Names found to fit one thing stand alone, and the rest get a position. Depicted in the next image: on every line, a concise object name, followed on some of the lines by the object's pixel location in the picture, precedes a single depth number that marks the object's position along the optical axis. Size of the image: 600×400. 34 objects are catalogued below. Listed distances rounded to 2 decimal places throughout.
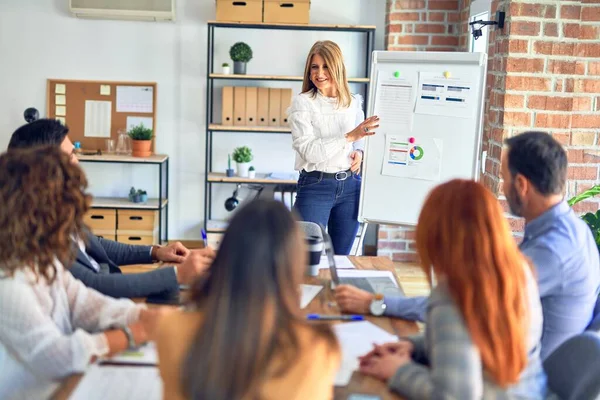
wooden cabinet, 5.68
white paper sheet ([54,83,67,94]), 5.89
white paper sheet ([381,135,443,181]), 3.90
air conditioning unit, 5.67
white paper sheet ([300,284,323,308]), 2.25
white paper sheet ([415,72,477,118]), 3.81
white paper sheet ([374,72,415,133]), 3.90
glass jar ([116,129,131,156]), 5.86
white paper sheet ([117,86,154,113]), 5.91
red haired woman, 1.50
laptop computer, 2.40
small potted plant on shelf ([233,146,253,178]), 5.77
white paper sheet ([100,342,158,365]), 1.74
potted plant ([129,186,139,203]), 5.79
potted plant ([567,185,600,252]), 3.22
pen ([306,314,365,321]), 2.10
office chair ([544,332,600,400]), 1.73
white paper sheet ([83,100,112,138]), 5.90
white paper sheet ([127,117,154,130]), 5.94
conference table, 1.62
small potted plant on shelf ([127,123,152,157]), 5.72
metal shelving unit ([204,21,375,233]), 5.60
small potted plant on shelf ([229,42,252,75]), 5.64
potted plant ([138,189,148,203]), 5.79
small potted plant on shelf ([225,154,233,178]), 5.75
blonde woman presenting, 3.73
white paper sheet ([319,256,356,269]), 2.66
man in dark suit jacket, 2.21
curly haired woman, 1.63
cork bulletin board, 5.89
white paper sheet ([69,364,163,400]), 1.57
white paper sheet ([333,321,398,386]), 1.74
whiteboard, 3.82
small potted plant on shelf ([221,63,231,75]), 5.68
